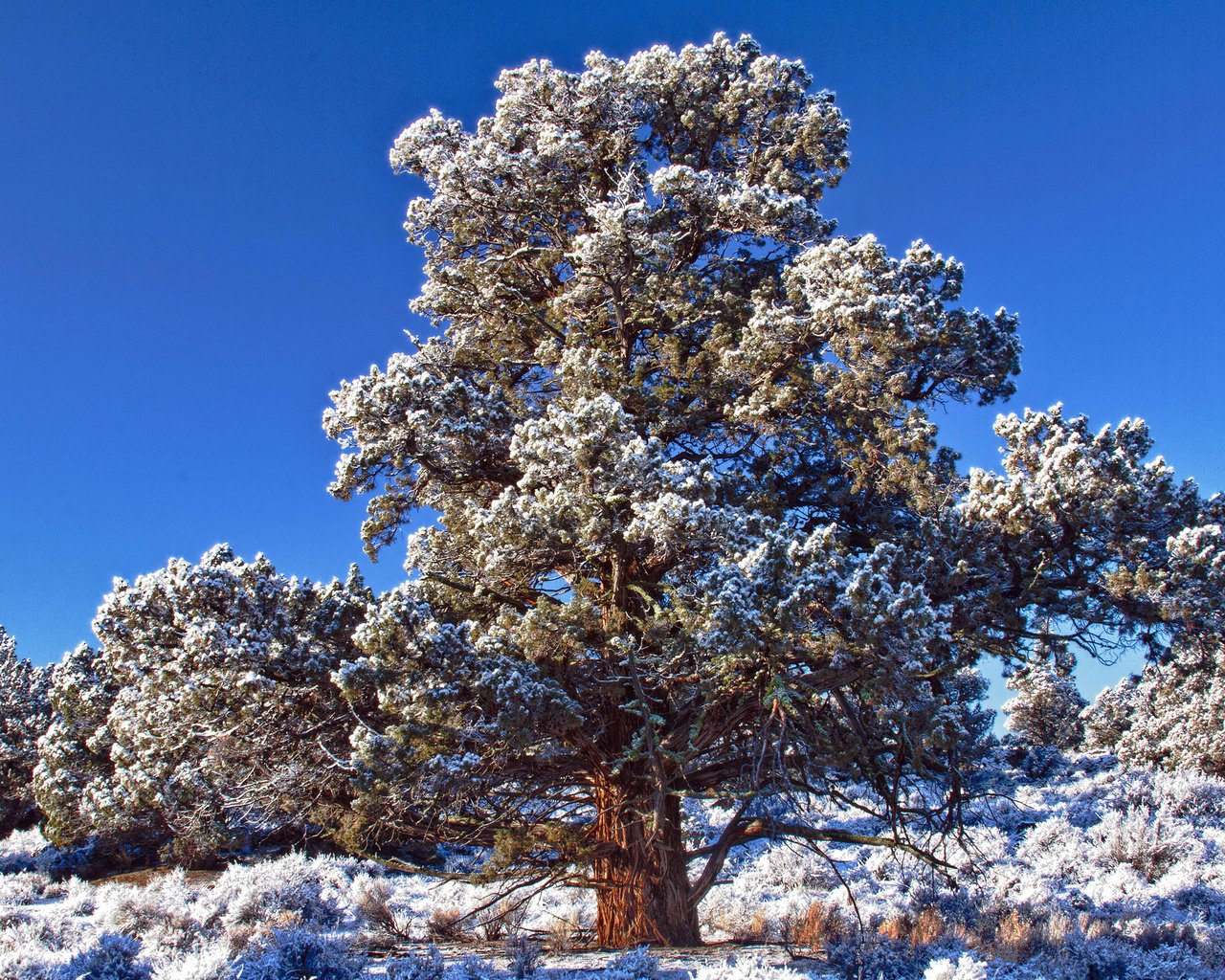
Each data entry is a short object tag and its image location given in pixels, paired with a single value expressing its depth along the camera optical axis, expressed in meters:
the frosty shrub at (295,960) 6.84
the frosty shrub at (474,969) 7.10
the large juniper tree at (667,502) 7.79
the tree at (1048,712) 37.88
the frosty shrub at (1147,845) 14.11
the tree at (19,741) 25.20
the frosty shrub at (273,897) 11.13
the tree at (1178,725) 22.41
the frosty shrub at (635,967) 6.96
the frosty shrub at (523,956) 7.55
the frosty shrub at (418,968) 6.98
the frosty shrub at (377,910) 10.44
